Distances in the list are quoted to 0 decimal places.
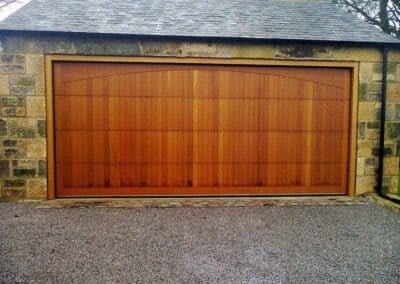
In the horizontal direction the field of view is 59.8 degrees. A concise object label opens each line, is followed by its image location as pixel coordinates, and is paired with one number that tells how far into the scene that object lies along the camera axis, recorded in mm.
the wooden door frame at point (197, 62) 5746
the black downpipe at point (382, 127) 6062
